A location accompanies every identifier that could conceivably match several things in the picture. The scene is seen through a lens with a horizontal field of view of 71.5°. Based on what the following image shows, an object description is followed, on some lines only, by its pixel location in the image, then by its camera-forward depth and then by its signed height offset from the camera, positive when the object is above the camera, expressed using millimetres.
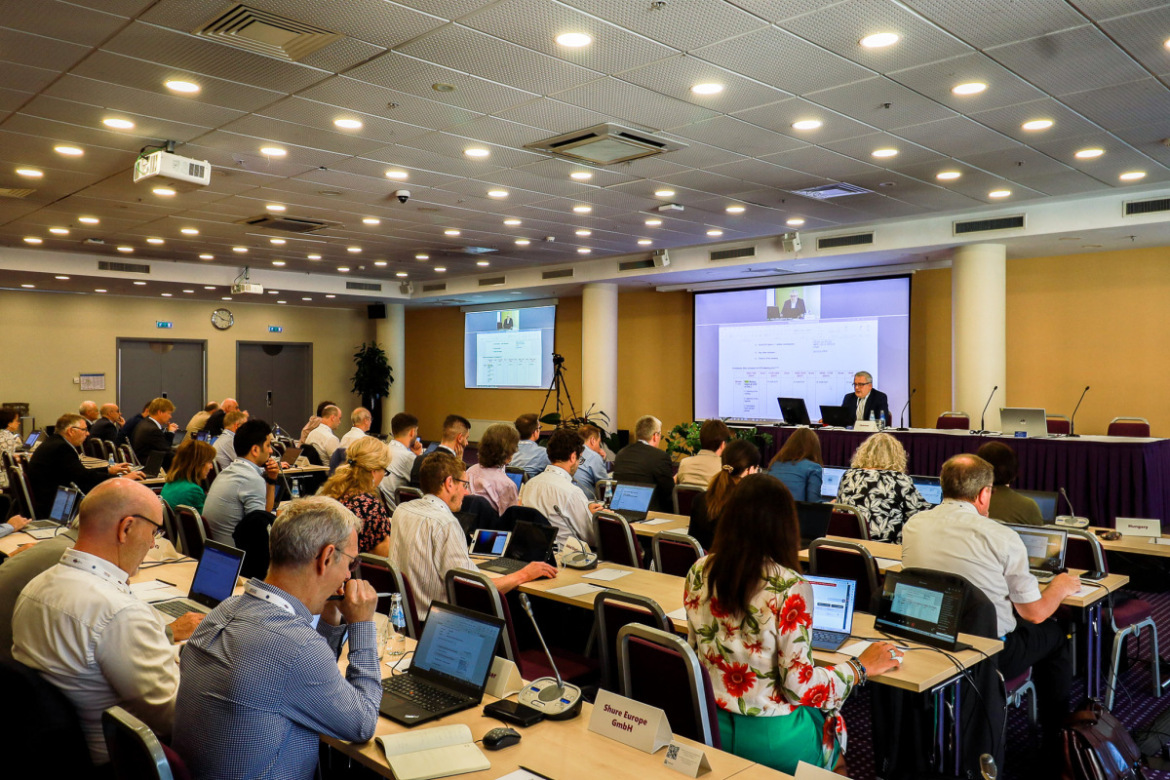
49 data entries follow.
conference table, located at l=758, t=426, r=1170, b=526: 7582 -762
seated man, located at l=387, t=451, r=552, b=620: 3598 -666
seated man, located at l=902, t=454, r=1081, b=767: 3324 -714
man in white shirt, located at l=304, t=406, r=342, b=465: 9570 -598
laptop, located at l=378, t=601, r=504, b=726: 2387 -877
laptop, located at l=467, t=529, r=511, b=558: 4386 -839
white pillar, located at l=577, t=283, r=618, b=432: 13906 +671
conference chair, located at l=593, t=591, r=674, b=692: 2779 -807
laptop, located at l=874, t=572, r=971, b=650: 2979 -826
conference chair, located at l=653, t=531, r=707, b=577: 4277 -888
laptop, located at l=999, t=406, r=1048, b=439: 8414 -321
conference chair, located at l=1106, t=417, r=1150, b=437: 8633 -377
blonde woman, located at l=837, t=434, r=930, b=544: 5078 -636
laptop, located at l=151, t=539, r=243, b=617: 3473 -858
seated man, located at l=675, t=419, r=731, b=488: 6340 -521
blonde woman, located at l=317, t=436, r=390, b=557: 4184 -535
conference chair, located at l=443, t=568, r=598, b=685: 3096 -915
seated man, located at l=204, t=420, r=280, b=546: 4988 -686
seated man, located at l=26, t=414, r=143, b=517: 7211 -752
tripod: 14219 +109
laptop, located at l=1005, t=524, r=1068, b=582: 3998 -784
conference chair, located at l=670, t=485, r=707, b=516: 6285 -850
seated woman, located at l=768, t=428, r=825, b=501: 5473 -511
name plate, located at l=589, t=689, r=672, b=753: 2133 -898
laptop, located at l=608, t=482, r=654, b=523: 5758 -792
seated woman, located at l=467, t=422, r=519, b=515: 5402 -537
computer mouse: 2152 -933
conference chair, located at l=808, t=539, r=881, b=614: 3996 -882
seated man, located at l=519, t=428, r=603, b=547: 4957 -698
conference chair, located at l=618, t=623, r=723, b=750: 2307 -871
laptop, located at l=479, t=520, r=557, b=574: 4145 -827
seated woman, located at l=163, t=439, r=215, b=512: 5359 -584
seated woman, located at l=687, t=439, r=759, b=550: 4469 -521
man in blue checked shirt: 1931 -707
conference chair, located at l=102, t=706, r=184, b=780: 1771 -824
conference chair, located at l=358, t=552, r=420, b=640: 3379 -829
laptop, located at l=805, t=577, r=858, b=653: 3109 -843
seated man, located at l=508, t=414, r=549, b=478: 7535 -589
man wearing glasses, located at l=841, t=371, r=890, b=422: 10000 -103
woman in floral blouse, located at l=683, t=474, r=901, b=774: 2354 -736
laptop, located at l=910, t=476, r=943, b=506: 5574 -675
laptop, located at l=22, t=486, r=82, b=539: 5488 -908
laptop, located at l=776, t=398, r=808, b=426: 10711 -285
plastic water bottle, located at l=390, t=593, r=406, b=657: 2844 -867
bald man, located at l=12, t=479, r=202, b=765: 2293 -743
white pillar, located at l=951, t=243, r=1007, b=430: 9477 +756
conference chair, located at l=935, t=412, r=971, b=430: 9406 -348
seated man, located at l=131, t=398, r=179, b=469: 10148 -577
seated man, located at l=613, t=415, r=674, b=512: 6410 -631
